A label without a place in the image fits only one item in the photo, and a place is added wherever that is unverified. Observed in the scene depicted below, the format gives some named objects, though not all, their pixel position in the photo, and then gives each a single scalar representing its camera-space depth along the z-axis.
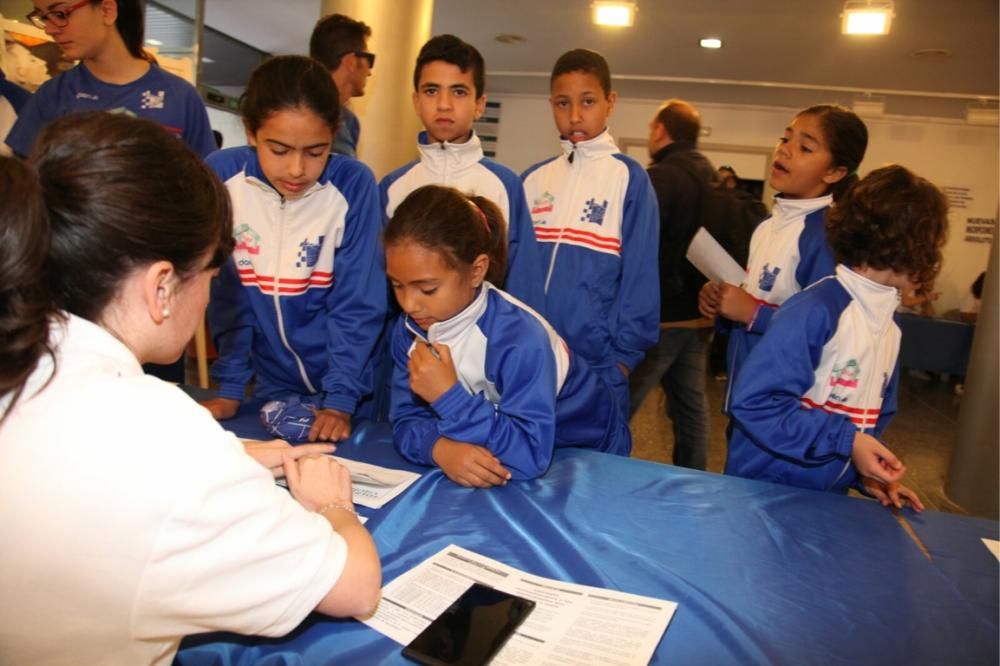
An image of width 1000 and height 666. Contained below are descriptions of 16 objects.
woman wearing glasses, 2.15
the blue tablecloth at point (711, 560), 0.95
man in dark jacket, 2.85
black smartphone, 0.87
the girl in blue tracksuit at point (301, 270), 1.71
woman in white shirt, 0.68
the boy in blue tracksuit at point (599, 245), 2.26
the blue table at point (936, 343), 5.87
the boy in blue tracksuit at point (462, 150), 2.12
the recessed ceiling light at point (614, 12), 5.16
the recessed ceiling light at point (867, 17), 4.64
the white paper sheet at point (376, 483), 1.30
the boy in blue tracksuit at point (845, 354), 1.59
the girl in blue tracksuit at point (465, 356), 1.45
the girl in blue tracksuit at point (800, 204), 2.07
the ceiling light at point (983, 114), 7.78
